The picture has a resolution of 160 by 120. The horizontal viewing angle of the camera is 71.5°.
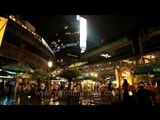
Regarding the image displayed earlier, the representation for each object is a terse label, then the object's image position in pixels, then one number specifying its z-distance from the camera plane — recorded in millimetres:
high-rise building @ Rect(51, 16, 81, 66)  61352
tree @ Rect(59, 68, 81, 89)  10335
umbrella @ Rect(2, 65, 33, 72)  7423
